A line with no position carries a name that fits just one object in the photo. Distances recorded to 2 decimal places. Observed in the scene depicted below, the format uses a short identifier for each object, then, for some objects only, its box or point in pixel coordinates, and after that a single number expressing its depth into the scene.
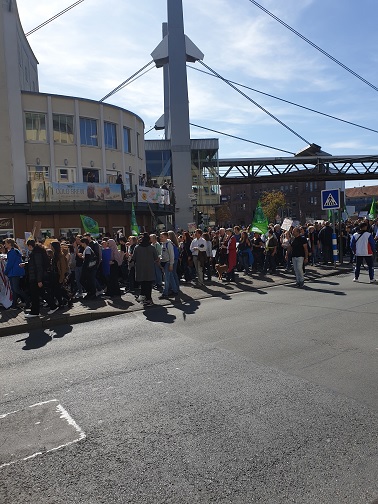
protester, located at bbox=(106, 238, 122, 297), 12.31
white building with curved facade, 29.20
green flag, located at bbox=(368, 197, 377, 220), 26.20
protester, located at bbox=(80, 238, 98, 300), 11.77
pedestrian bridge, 55.25
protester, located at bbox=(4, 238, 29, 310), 11.03
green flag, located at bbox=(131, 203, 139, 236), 19.59
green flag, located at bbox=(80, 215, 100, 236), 17.08
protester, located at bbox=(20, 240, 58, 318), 9.91
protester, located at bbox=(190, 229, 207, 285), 13.60
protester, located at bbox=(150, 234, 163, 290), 13.47
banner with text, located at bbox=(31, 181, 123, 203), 28.75
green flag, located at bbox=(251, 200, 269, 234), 18.38
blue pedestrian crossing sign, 16.81
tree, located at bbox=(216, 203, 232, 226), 93.20
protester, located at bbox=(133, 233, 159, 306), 11.07
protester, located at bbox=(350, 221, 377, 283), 13.54
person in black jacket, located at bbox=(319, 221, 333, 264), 17.88
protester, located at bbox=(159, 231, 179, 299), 11.95
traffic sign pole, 17.03
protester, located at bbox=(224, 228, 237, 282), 14.25
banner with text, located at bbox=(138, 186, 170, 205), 31.97
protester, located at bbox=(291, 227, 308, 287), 13.09
